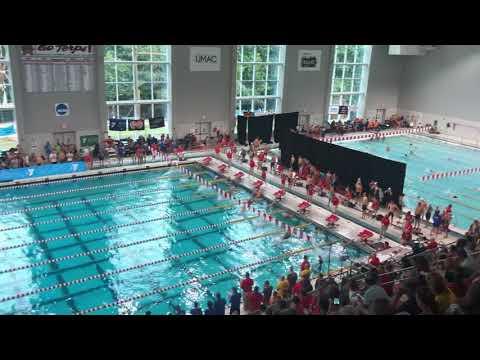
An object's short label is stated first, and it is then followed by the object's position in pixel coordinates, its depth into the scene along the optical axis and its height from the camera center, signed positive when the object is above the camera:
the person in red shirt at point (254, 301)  9.13 -4.51
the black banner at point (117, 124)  21.81 -3.00
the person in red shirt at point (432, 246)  10.81 -3.97
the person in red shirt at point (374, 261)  10.45 -4.21
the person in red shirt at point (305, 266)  10.32 -4.30
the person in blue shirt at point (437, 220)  13.98 -4.32
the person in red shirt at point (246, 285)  9.51 -4.41
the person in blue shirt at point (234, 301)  9.00 -4.47
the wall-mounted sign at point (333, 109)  29.55 -2.55
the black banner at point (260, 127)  24.80 -3.25
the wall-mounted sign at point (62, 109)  20.59 -2.28
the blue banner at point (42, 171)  17.88 -4.44
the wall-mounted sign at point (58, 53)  19.15 +0.12
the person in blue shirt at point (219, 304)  8.52 -4.33
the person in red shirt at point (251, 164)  19.41 -4.03
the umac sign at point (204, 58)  23.39 +0.19
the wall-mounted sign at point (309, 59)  27.09 +0.43
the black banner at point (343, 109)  29.20 -2.50
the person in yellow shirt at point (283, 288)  9.24 -4.33
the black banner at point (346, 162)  15.79 -3.46
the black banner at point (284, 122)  25.23 -2.98
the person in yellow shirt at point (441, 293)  4.93 -2.35
